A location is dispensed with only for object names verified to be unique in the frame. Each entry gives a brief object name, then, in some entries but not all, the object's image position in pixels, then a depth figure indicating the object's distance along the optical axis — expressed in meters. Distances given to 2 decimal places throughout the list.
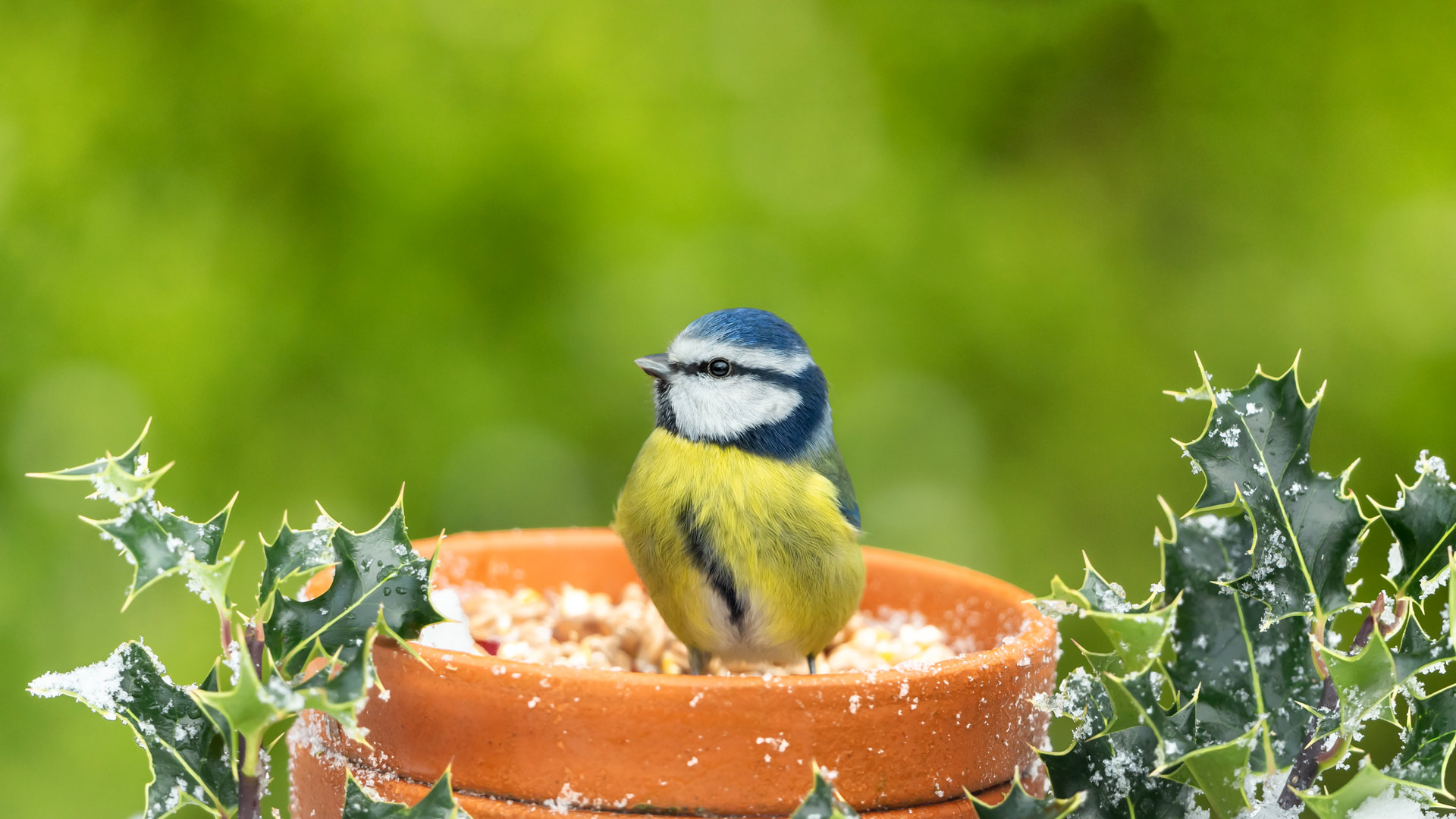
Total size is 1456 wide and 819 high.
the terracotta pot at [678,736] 3.13
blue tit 3.18
